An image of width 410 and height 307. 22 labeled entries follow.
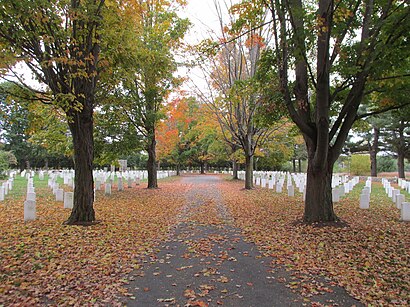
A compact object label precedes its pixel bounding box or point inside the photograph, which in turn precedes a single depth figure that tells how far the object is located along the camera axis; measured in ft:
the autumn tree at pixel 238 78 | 64.64
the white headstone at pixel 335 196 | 47.70
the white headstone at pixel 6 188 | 55.73
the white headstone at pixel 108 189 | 59.26
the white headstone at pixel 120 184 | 67.27
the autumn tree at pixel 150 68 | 36.22
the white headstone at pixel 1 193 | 47.43
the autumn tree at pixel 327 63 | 23.00
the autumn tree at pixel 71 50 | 23.18
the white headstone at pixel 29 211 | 31.34
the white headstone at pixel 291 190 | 56.49
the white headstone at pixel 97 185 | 65.87
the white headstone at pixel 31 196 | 38.17
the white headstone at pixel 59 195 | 47.44
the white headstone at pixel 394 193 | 46.72
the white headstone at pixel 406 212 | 32.12
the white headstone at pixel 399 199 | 40.14
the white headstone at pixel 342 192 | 55.94
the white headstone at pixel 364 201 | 41.42
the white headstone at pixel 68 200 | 38.75
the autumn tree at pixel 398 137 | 101.84
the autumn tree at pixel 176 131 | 87.86
